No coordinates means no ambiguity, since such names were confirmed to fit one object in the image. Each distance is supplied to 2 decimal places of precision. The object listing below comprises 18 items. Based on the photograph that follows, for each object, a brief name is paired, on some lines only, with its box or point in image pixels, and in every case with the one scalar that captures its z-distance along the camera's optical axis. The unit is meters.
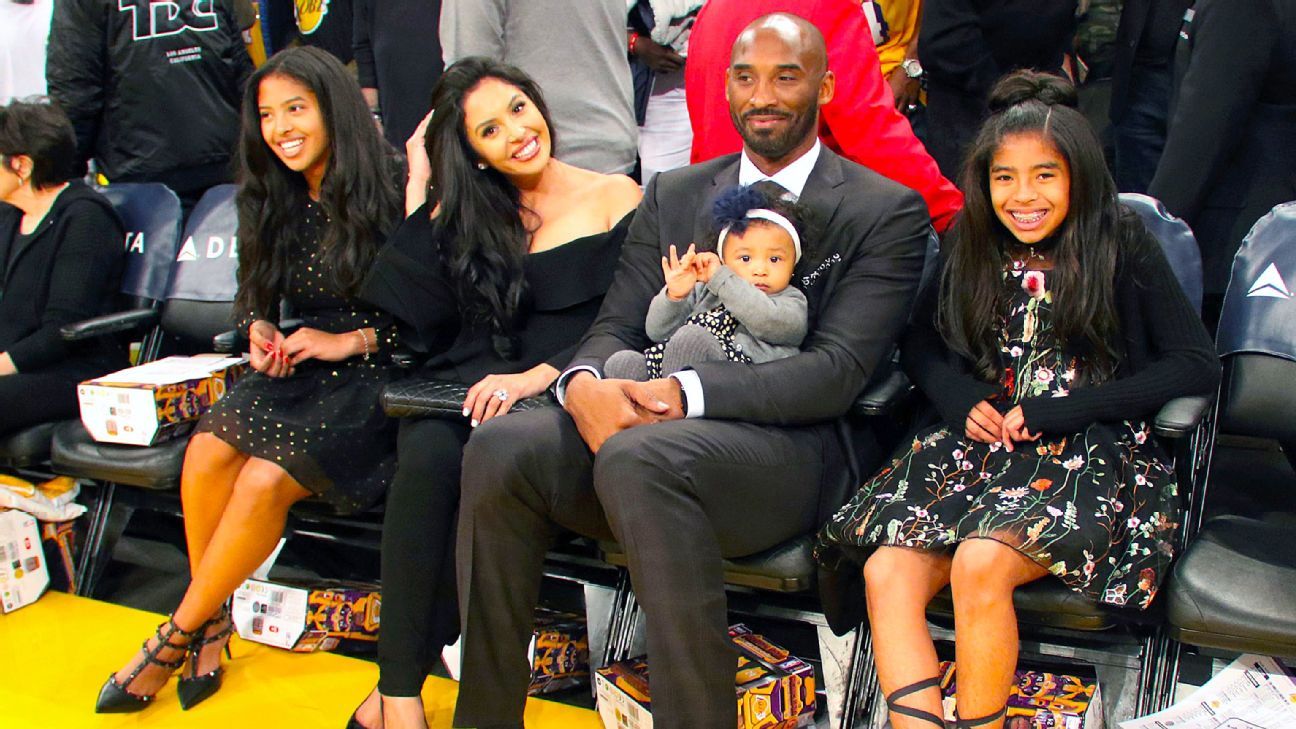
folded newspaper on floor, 2.25
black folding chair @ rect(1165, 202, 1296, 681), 2.14
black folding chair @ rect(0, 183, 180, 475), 3.89
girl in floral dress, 2.16
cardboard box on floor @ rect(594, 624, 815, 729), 2.49
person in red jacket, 2.94
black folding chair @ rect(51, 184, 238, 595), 3.28
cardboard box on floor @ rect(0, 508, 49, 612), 3.43
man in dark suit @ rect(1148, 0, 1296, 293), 2.85
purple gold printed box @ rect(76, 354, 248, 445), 3.27
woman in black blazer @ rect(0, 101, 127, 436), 3.64
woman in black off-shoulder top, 2.98
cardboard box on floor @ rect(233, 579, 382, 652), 3.15
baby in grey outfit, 2.46
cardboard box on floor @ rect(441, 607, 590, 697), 2.87
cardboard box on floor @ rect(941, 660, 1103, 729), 2.25
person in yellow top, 3.71
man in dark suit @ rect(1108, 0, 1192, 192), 3.35
